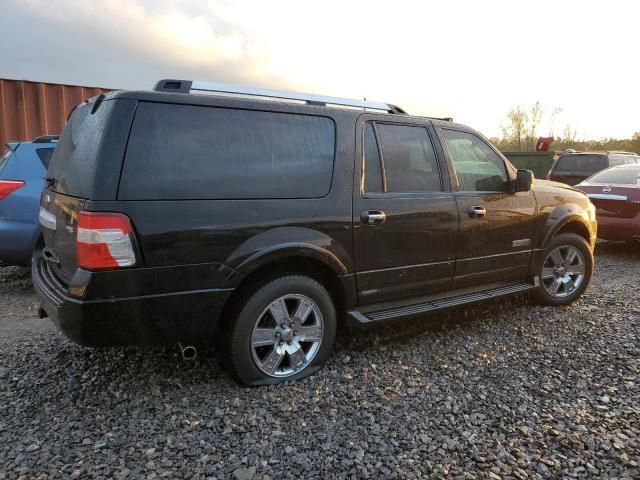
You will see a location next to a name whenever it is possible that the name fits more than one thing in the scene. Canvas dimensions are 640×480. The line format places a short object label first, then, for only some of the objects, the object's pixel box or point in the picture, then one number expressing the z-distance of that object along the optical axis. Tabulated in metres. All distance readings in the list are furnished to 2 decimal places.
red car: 7.05
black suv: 2.57
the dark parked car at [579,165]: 11.44
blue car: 4.74
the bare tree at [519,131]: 30.88
